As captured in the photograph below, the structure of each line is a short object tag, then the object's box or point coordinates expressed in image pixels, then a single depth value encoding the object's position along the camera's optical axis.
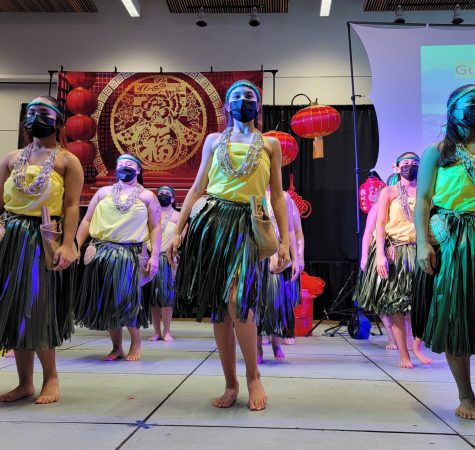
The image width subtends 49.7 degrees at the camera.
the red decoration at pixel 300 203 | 7.41
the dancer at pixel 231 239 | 2.26
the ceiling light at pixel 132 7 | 8.44
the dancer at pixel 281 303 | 3.91
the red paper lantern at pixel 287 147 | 6.70
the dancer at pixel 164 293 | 5.42
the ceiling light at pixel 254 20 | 8.68
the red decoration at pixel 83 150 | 8.06
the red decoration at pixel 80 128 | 8.13
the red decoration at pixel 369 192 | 6.99
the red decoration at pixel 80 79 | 8.52
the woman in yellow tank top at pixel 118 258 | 3.90
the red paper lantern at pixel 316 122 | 6.64
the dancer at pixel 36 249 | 2.30
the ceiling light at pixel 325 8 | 8.16
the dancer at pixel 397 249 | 3.91
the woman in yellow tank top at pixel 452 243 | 2.11
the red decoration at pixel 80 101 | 8.23
